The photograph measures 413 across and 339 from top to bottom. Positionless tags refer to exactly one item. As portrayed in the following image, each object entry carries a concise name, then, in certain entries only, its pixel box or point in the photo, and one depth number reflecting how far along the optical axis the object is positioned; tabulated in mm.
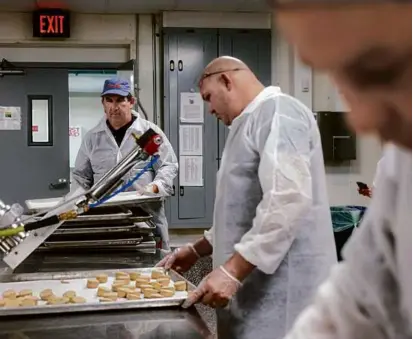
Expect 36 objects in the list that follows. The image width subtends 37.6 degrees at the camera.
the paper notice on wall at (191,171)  5090
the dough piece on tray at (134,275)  2023
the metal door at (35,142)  5039
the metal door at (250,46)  5078
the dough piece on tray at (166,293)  1732
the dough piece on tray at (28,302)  1702
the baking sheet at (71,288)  1651
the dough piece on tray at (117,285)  1820
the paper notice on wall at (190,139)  5066
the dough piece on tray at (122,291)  1764
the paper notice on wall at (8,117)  5031
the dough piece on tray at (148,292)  1746
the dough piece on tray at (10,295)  1781
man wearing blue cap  3367
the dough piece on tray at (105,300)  1709
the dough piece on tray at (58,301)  1706
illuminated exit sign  4965
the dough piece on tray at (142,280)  1880
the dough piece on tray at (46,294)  1779
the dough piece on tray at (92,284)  1967
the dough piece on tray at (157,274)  2001
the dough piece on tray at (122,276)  2029
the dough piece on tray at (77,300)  1708
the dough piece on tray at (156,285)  1814
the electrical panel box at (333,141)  5133
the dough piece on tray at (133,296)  1735
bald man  1523
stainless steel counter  1440
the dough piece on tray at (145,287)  1809
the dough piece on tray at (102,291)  1788
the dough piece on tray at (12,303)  1687
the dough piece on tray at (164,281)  1878
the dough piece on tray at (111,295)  1735
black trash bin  3555
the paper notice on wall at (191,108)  5066
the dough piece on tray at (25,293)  1820
